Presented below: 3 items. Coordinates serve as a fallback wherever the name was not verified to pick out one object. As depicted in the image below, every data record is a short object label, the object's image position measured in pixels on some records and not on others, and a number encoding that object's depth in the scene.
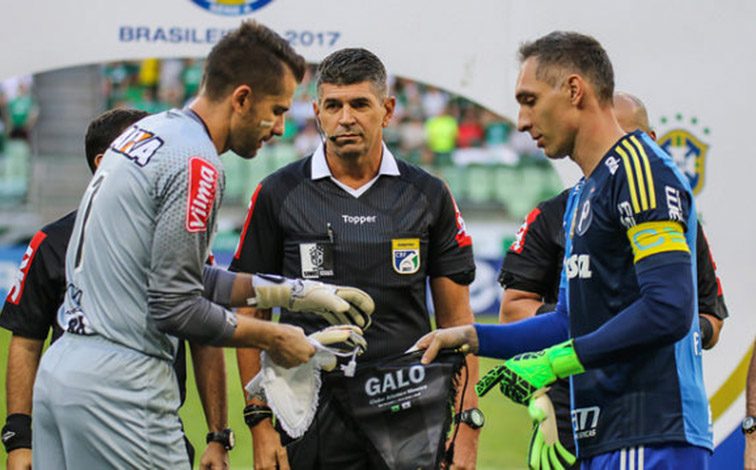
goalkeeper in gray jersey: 5.34
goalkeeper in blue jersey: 4.81
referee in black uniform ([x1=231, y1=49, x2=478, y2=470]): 6.95
